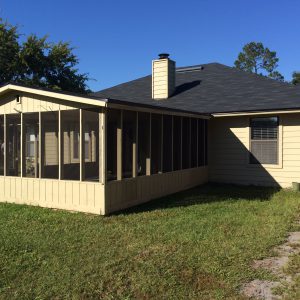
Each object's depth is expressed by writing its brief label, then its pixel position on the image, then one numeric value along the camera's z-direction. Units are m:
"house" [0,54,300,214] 8.44
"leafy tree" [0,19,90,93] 26.23
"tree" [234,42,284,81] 58.06
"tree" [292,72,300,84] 51.78
